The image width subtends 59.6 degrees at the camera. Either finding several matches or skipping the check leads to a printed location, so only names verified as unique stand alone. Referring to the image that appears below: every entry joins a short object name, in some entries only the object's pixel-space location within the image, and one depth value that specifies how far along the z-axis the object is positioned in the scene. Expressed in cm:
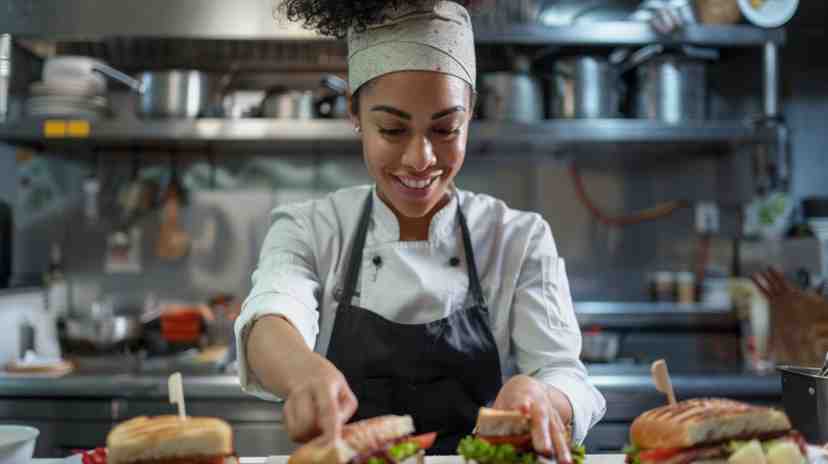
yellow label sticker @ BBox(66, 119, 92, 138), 346
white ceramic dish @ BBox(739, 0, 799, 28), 354
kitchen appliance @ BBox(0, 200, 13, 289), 384
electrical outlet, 405
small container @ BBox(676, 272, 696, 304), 394
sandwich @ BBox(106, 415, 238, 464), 119
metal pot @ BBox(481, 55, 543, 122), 355
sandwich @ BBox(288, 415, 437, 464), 118
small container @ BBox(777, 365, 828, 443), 146
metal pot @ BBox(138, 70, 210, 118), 351
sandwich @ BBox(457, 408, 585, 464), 129
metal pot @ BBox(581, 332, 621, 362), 346
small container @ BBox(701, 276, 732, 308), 385
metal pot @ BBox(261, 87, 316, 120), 362
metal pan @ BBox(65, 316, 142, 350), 359
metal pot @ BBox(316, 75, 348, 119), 353
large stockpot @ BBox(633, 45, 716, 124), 357
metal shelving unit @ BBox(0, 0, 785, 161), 347
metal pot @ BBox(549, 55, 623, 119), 354
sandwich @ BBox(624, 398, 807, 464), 129
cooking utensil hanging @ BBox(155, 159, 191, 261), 400
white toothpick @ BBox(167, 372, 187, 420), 124
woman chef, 158
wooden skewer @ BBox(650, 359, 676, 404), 134
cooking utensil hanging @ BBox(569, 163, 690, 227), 409
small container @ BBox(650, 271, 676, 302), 398
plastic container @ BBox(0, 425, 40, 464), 138
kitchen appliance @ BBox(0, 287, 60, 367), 344
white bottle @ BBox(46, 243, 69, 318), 392
